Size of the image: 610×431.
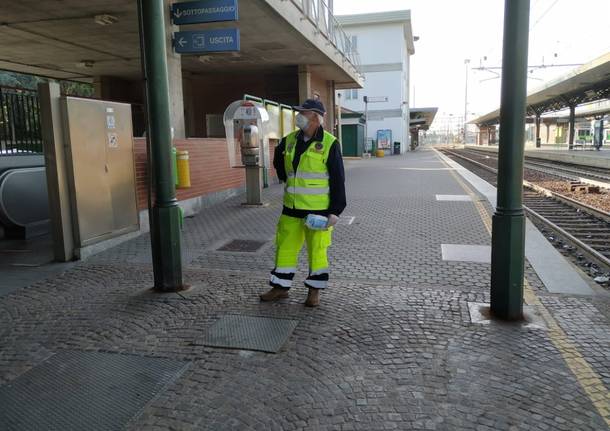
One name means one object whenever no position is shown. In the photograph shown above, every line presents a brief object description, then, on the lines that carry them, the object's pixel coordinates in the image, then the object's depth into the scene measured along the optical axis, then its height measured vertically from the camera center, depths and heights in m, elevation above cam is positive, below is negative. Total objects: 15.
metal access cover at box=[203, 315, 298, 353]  3.89 -1.49
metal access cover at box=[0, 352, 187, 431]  2.97 -1.52
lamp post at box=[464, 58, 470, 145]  90.12 +7.23
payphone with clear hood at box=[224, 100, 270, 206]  10.98 +0.08
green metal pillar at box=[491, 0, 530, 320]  4.12 -0.32
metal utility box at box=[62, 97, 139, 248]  6.41 -0.26
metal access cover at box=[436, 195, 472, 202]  11.55 -1.33
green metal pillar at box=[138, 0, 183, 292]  4.88 -0.05
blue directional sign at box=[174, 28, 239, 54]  10.30 +2.11
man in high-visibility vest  4.63 -0.46
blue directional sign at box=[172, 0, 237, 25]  9.72 +2.60
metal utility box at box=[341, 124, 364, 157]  37.31 +0.22
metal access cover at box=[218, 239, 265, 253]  7.13 -1.43
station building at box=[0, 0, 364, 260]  10.41 +3.28
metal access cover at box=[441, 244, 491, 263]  6.38 -1.46
